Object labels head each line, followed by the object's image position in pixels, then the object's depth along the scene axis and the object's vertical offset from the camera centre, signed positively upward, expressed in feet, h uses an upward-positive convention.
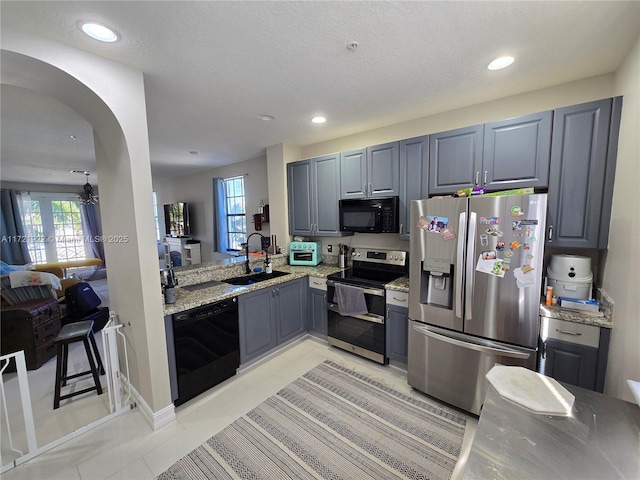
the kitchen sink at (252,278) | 9.89 -2.41
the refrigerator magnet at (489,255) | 5.99 -0.97
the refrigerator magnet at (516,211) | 5.65 +0.05
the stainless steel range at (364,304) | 8.77 -3.12
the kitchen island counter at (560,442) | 2.52 -2.52
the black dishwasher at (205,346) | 6.93 -3.73
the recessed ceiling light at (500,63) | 5.72 +3.43
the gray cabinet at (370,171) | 9.10 +1.65
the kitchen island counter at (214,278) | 7.14 -2.32
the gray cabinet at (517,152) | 6.46 +1.61
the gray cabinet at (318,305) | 10.29 -3.64
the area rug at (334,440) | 5.39 -5.31
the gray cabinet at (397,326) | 8.21 -3.62
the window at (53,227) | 20.21 -0.56
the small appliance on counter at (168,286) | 6.93 -1.84
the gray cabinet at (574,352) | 5.43 -3.08
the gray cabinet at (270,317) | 8.59 -3.67
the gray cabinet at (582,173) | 5.74 +0.92
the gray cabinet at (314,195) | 10.71 +0.91
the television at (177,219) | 20.72 -0.06
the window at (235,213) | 17.79 +0.33
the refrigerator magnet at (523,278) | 5.65 -1.44
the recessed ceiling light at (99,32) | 4.40 +3.33
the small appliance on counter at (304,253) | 11.88 -1.71
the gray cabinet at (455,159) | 7.39 +1.65
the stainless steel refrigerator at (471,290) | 5.72 -1.89
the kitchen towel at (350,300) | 8.94 -3.01
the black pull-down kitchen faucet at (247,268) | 10.56 -2.08
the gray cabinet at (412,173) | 8.36 +1.38
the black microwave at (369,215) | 9.12 +0.03
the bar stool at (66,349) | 6.87 -3.64
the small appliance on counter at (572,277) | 6.04 -1.54
